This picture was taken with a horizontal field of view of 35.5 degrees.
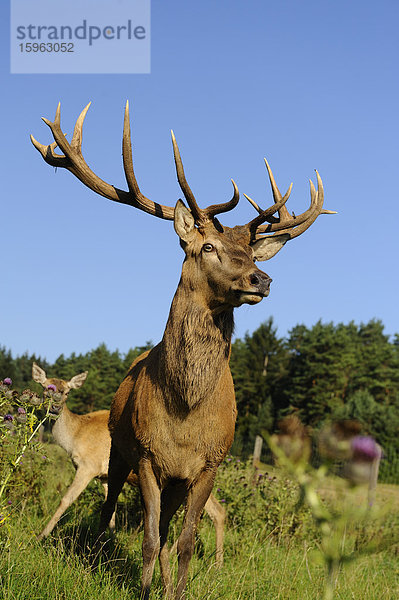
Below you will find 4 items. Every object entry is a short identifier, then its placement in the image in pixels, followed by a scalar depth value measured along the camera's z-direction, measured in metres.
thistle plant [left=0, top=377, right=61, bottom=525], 3.76
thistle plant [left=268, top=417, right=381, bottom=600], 0.95
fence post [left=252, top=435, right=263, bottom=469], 18.69
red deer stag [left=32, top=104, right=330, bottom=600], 3.71
